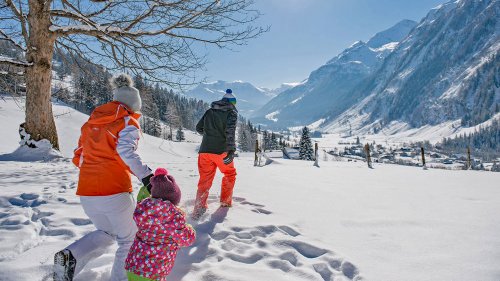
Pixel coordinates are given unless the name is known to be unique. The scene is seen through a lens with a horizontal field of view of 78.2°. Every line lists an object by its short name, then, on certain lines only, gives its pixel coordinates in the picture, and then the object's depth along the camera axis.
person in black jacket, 4.69
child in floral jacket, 2.31
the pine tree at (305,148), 55.06
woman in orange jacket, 2.58
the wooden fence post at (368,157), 16.80
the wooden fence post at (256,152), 15.82
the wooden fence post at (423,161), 15.84
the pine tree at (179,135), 84.23
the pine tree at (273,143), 99.81
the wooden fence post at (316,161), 15.94
